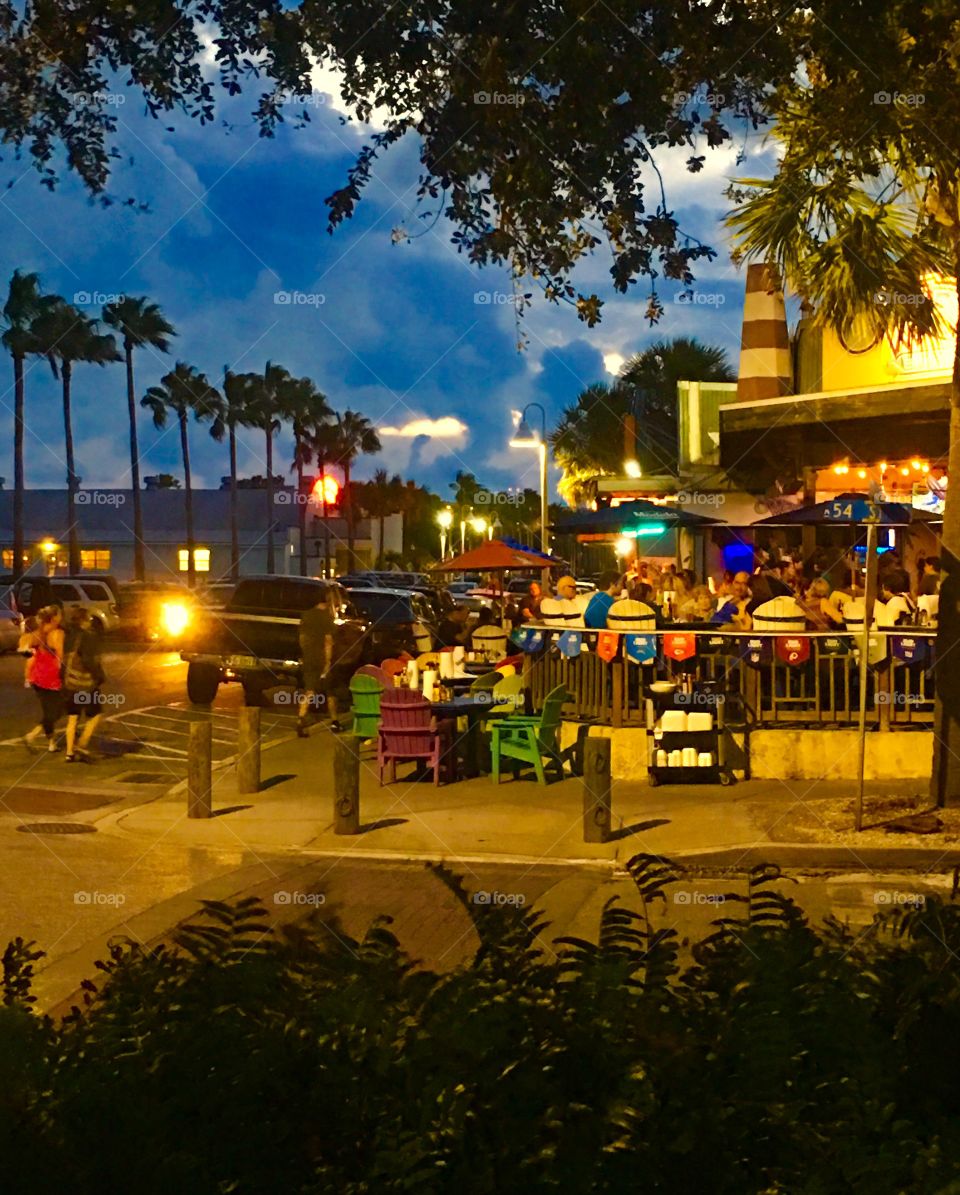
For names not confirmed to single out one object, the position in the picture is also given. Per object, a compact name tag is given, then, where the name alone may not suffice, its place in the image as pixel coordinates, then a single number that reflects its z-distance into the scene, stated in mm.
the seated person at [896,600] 15070
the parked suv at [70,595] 39312
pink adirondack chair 14836
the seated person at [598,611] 16031
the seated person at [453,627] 27172
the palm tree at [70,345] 69125
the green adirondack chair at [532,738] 14750
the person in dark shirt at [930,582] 18300
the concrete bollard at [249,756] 14711
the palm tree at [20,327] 68125
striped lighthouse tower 24922
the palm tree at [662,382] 52969
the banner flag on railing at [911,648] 14641
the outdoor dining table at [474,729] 15539
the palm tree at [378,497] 108875
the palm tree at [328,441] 100750
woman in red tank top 17578
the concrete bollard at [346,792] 12258
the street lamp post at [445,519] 89625
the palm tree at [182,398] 89062
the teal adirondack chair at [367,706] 16469
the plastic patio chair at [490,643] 21250
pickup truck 23109
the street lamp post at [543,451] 28797
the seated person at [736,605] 17016
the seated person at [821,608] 15781
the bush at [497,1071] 2793
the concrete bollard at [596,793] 11828
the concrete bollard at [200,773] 13297
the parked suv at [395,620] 26594
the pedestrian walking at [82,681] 17297
